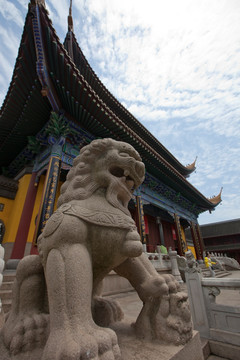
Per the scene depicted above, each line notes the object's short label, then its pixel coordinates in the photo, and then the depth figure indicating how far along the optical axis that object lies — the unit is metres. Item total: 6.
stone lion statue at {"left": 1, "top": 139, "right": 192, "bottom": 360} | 0.86
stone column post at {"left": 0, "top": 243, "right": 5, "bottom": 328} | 1.96
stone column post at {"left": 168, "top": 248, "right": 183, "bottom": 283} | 6.14
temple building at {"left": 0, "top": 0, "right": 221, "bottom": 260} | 4.05
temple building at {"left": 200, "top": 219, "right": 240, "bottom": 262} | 19.12
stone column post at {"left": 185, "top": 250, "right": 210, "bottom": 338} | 2.06
